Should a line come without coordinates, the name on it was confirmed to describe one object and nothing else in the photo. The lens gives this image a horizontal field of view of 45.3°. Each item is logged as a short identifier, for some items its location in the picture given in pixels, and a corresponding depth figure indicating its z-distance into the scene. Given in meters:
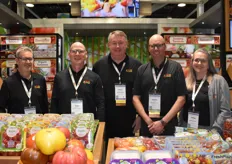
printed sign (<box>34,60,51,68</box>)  7.33
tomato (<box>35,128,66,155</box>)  1.48
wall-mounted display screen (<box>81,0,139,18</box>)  7.33
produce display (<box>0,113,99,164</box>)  1.48
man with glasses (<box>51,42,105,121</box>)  3.32
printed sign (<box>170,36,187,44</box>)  7.38
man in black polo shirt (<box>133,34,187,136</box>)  3.23
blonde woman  3.07
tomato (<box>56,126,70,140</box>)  1.79
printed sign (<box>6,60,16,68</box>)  7.28
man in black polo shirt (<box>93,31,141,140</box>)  3.69
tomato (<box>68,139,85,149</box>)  1.64
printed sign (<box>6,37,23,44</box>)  7.38
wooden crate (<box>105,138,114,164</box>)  1.93
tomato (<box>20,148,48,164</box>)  1.50
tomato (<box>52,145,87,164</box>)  1.41
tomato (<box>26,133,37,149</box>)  1.59
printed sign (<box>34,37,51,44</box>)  7.37
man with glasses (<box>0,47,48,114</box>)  3.38
